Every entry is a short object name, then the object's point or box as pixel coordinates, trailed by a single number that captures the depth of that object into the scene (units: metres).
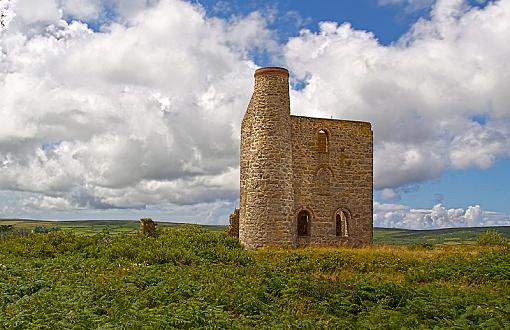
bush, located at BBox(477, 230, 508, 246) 29.92
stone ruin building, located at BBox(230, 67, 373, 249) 26.83
